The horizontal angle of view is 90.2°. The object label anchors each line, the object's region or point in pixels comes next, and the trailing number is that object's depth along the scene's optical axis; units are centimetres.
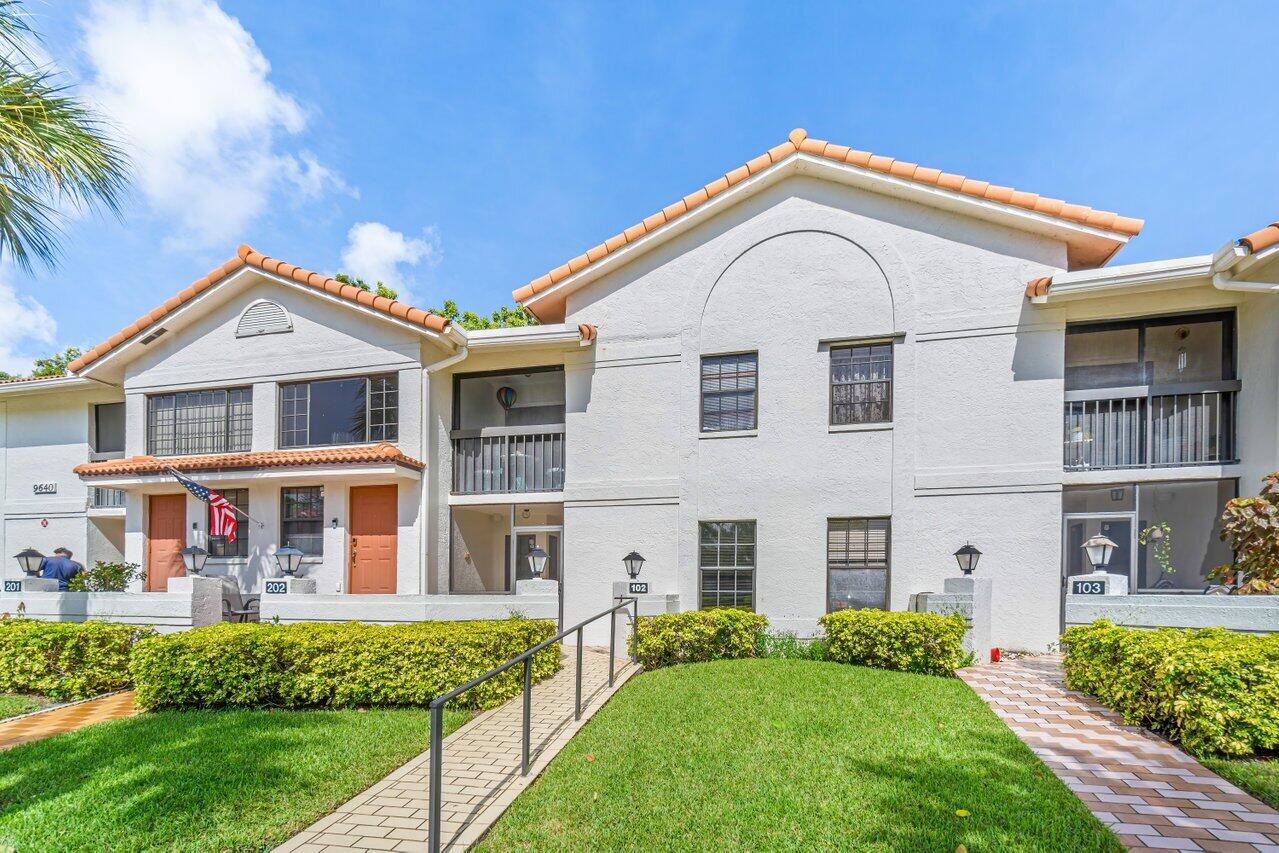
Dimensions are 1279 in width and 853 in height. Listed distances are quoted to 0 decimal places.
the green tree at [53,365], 2544
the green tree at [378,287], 2231
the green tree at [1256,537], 819
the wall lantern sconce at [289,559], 1183
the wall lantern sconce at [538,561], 1122
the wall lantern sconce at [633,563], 1123
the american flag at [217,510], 1160
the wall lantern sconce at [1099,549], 938
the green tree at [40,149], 598
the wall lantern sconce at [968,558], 986
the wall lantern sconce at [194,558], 1189
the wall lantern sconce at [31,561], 1286
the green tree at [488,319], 2456
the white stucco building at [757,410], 1015
